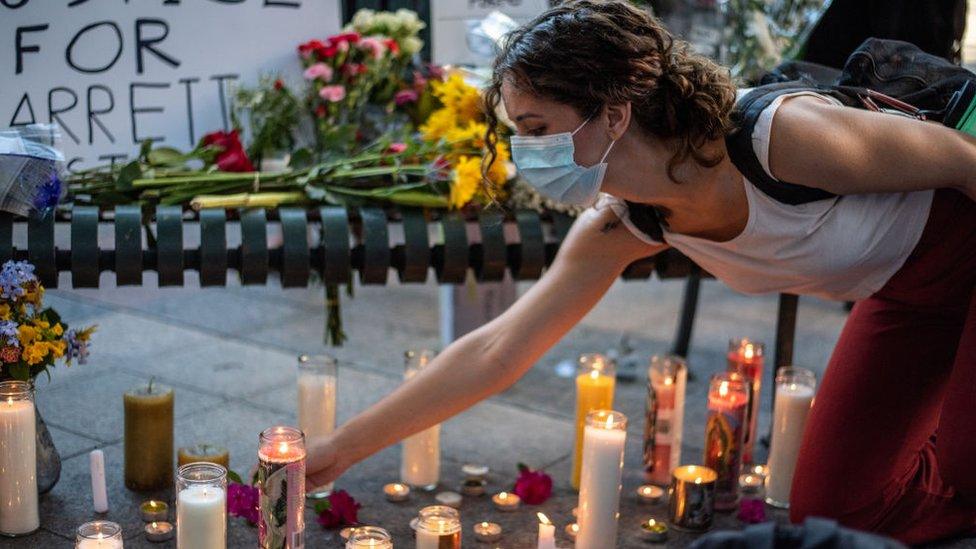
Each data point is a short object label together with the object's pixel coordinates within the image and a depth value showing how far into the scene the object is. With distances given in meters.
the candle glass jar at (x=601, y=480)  2.22
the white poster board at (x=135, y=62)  2.61
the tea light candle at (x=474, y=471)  2.64
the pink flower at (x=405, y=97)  3.07
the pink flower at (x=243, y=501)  2.28
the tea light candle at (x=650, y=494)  2.56
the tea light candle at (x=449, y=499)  2.50
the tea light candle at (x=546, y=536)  1.94
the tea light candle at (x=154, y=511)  2.32
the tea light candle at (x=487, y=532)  2.31
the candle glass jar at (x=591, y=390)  2.63
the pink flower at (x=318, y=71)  2.92
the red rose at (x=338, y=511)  2.33
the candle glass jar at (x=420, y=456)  2.57
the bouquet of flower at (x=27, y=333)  2.19
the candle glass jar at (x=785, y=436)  2.61
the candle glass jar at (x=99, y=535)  1.84
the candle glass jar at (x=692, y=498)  2.39
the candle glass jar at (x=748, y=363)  2.77
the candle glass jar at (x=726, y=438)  2.54
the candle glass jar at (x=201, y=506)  1.93
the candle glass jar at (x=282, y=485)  1.98
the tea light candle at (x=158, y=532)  2.24
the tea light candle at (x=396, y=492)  2.51
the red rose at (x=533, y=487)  2.53
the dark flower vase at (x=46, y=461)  2.38
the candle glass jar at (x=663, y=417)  2.62
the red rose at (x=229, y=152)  2.75
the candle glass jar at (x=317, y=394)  2.50
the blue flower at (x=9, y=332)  2.17
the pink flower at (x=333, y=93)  2.94
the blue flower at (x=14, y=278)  2.18
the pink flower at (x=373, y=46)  3.00
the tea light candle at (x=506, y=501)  2.49
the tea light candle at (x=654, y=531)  2.37
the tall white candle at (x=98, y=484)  2.29
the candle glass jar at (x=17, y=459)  2.14
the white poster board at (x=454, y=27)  3.23
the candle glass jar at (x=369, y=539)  1.86
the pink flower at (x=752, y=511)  2.48
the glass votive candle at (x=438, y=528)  1.98
